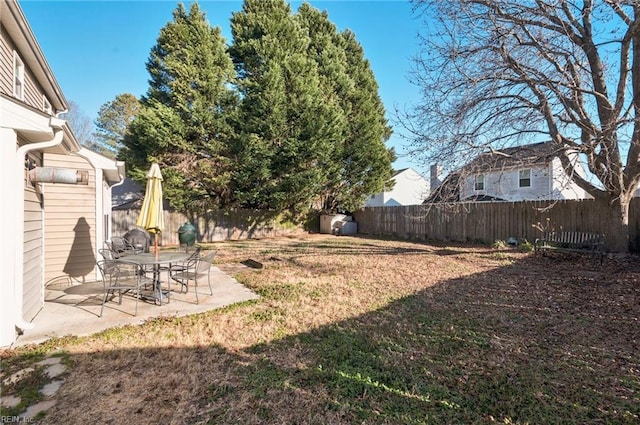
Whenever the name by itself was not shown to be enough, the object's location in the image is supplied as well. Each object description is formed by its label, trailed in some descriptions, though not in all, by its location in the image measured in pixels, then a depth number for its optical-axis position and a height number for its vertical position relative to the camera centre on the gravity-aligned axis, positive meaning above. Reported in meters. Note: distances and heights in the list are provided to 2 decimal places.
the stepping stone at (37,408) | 2.34 -1.51
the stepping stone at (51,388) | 2.60 -1.50
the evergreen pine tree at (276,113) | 14.62 +4.99
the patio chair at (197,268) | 5.16 -0.90
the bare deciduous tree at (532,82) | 7.49 +3.40
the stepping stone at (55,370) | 2.88 -1.48
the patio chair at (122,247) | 6.56 -0.71
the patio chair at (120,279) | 4.44 -1.00
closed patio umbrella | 4.89 +0.13
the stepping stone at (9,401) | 2.43 -1.49
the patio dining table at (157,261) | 4.66 -0.70
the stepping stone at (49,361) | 3.07 -1.47
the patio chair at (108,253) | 5.54 -0.71
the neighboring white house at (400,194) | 24.58 +1.67
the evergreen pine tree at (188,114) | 13.62 +4.59
